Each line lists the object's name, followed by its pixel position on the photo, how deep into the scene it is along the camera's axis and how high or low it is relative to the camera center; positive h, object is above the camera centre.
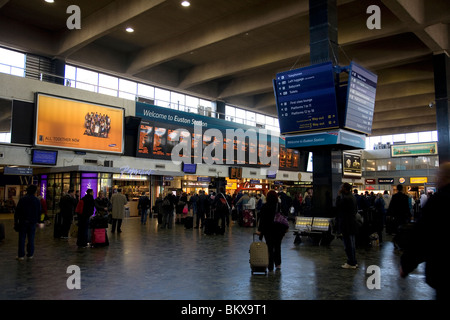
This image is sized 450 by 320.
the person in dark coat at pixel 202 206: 15.48 -0.81
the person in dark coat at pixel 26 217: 7.96 -0.67
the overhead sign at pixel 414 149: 35.44 +3.66
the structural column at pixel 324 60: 10.86 +3.58
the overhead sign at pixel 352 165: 38.50 +2.30
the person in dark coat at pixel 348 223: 7.15 -0.69
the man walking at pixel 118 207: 13.23 -0.75
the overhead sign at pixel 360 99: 10.04 +2.45
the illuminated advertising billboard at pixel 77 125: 17.91 +3.07
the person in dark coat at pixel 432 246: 2.49 -0.40
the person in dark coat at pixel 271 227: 6.99 -0.75
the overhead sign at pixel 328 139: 10.02 +1.31
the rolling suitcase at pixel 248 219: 16.87 -1.45
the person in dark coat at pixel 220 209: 13.78 -0.88
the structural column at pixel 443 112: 17.52 +3.50
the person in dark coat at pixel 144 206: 17.72 -0.93
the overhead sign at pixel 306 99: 10.01 +2.42
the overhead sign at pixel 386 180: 42.09 +0.78
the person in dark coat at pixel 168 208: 15.37 -0.89
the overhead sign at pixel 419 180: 40.19 +0.76
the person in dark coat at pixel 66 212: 11.49 -0.81
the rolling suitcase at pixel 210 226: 13.28 -1.39
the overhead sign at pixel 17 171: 17.27 +0.70
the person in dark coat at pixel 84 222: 10.12 -0.97
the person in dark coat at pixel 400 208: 10.37 -0.57
